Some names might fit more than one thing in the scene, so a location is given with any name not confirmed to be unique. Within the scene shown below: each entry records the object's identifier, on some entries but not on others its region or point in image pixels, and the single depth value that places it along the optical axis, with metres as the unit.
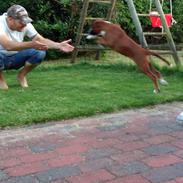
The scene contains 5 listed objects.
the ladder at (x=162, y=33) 6.93
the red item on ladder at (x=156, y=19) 7.48
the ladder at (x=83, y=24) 7.85
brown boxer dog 4.49
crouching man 4.83
